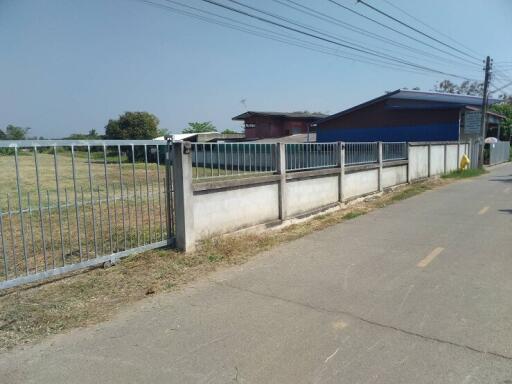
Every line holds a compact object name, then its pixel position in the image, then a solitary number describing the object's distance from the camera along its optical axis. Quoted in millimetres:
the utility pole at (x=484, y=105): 26750
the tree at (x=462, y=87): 75062
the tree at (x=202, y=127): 60406
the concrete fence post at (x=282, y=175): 8789
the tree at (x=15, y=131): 54625
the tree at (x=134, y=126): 49938
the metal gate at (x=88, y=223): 5090
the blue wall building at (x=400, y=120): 28453
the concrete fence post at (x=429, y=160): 19784
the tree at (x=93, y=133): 62431
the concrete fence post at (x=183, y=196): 6531
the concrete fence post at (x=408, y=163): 17172
